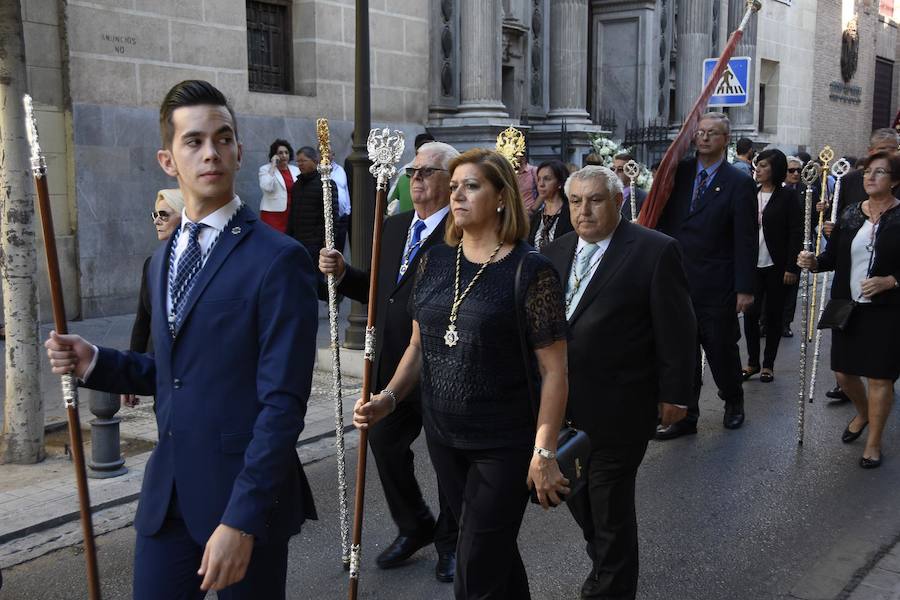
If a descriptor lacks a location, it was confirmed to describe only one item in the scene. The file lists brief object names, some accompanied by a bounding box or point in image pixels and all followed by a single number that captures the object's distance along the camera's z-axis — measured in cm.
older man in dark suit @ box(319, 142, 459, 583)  470
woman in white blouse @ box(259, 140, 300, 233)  1232
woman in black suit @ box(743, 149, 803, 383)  974
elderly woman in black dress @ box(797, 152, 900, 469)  673
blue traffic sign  1440
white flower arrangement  1803
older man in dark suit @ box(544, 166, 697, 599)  426
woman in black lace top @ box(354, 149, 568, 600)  342
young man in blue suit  262
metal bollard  602
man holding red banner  730
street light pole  920
